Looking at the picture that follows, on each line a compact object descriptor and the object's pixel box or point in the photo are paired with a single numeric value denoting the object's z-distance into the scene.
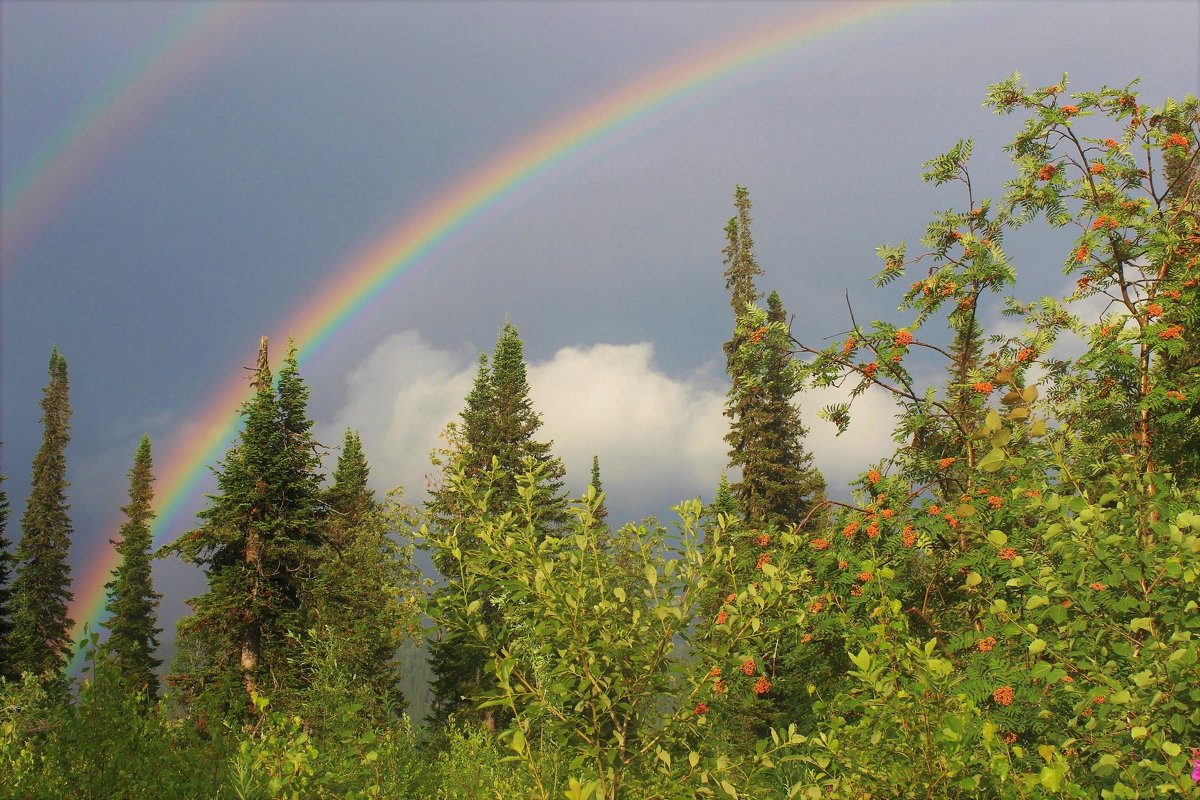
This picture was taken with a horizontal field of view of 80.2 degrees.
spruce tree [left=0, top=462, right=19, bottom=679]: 34.41
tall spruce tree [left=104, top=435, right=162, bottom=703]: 43.72
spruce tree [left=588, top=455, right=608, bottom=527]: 50.69
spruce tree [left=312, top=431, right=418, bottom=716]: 22.92
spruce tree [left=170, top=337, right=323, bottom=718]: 21.34
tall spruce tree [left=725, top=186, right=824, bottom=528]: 29.44
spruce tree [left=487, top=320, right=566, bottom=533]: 32.94
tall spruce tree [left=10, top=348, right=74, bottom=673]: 40.50
